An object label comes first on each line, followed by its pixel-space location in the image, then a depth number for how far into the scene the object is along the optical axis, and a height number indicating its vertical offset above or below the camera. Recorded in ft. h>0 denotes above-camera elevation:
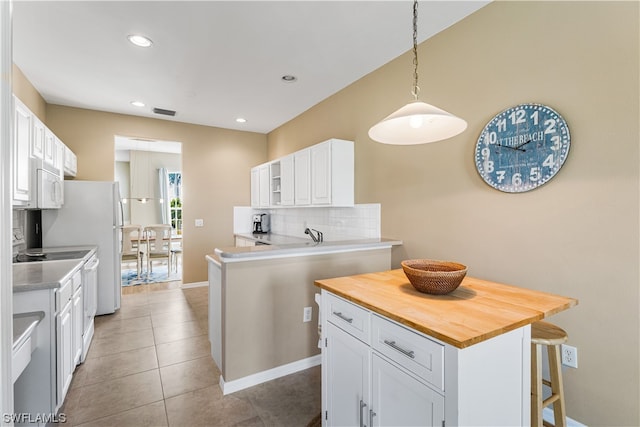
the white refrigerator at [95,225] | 11.03 -0.48
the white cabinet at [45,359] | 5.65 -2.85
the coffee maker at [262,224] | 17.38 -0.70
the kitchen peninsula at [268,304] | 7.16 -2.34
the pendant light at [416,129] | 5.20 +1.49
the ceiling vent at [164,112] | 13.74 +4.72
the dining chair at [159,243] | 17.76 -1.84
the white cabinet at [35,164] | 7.21 +1.40
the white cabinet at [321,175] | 10.66 +1.41
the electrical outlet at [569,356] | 5.56 -2.73
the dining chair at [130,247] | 17.33 -2.00
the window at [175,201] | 26.78 +1.04
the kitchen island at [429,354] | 3.27 -1.79
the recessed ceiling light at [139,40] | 7.98 +4.70
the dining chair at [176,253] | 21.61 -3.04
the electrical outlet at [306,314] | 8.18 -2.80
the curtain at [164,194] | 25.61 +1.62
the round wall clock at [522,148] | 5.71 +1.31
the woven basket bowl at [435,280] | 4.50 -1.05
